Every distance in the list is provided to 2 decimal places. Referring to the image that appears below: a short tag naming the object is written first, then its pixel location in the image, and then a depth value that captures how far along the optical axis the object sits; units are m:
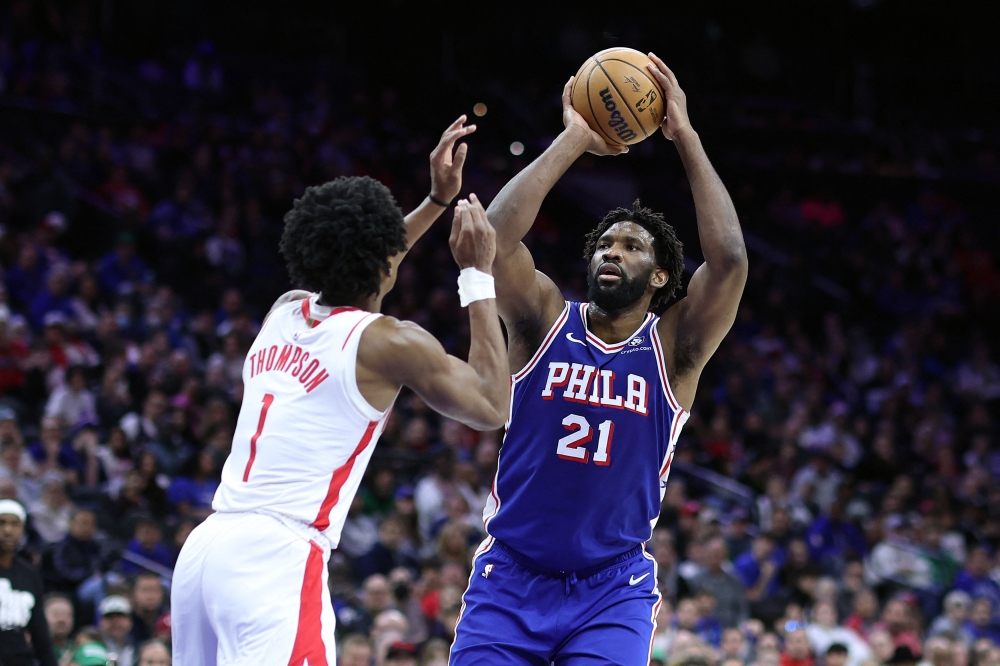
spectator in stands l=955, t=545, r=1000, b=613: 12.20
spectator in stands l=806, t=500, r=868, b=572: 12.47
